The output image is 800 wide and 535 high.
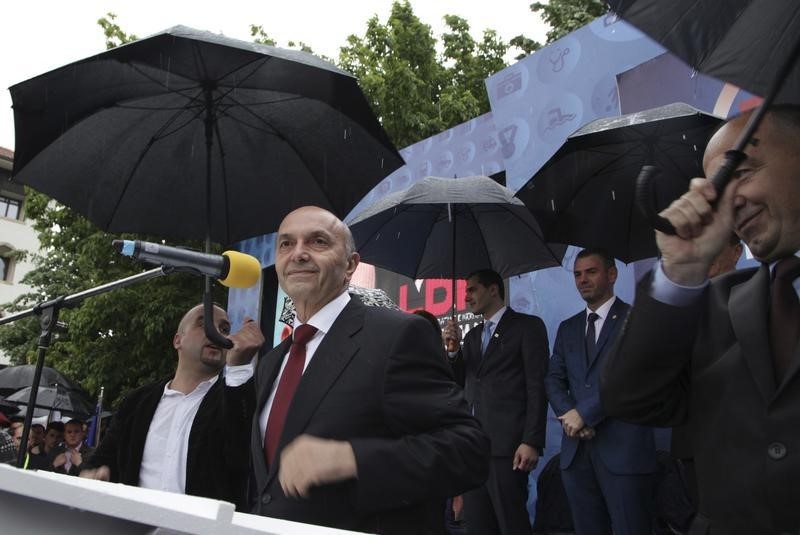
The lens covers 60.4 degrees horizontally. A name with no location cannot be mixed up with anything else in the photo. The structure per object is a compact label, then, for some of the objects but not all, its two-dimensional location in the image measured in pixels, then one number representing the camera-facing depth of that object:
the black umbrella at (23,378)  10.39
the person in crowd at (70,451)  9.28
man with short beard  2.92
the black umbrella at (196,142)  3.33
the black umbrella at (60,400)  9.90
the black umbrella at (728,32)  1.94
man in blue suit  4.02
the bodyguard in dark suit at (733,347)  1.42
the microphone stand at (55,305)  2.28
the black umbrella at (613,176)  4.39
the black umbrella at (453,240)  5.64
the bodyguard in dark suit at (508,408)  4.62
